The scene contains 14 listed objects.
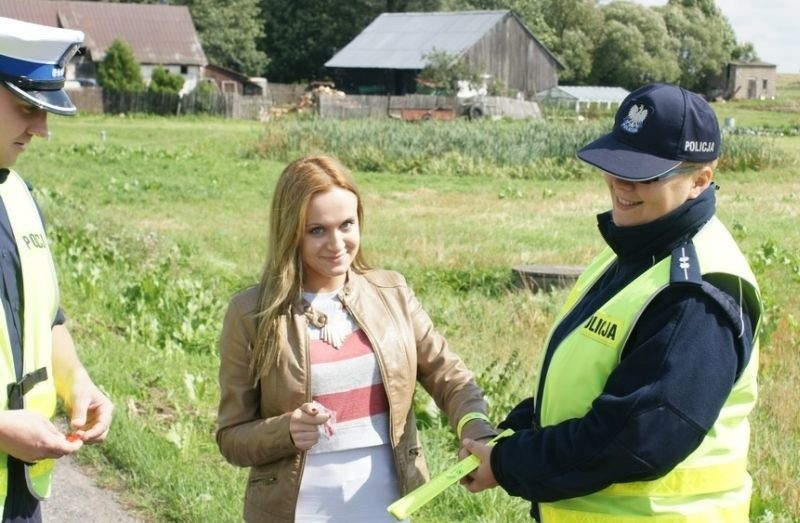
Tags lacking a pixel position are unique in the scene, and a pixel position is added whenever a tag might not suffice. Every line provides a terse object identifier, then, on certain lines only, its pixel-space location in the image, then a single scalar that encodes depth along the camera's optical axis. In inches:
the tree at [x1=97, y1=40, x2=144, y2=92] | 2267.5
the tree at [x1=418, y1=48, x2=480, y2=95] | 2253.9
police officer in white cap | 115.3
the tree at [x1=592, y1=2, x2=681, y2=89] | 3373.5
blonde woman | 128.8
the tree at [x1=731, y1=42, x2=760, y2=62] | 4082.2
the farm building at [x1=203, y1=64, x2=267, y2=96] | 2871.6
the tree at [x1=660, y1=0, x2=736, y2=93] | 3592.5
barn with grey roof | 2571.4
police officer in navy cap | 101.3
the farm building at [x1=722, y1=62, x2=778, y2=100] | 3607.3
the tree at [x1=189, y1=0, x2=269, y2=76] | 3093.0
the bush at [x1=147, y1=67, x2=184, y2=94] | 2266.2
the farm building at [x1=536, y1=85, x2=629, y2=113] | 2576.0
